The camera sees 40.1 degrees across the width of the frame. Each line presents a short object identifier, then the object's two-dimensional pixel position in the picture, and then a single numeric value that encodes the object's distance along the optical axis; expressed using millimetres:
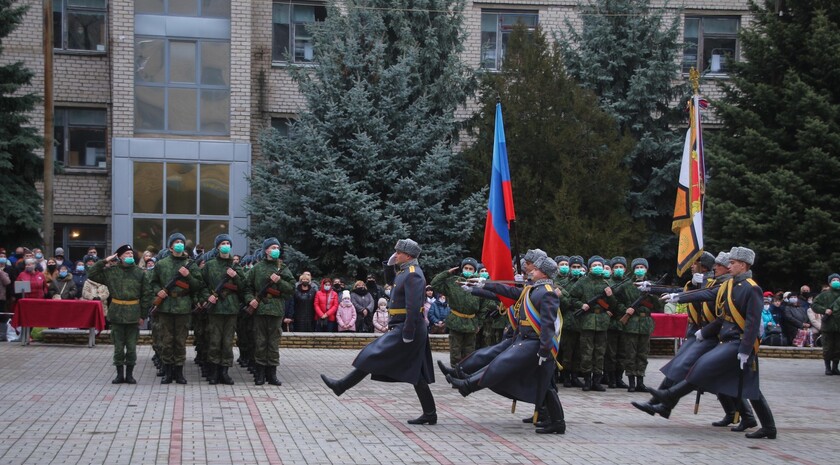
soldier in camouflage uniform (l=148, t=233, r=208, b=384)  15078
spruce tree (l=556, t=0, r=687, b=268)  29078
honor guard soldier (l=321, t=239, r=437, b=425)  11539
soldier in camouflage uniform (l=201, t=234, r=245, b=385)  15133
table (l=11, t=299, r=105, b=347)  19609
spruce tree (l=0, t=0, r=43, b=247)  24812
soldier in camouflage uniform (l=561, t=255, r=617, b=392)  15984
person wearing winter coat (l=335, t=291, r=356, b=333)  22578
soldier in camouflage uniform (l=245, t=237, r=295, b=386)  15250
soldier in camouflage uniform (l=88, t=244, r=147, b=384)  15016
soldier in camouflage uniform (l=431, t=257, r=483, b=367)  16172
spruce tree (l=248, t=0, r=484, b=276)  25094
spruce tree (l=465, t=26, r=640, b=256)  26266
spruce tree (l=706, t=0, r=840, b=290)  24953
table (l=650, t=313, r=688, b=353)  21425
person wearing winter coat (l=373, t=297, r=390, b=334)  22766
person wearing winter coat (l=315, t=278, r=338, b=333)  22531
